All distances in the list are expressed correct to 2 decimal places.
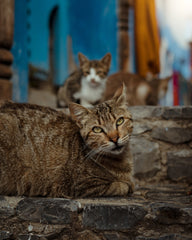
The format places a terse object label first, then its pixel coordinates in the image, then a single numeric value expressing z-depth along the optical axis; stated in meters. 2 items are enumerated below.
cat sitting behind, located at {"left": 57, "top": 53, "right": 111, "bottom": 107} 3.67
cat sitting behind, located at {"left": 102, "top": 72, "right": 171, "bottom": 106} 4.08
